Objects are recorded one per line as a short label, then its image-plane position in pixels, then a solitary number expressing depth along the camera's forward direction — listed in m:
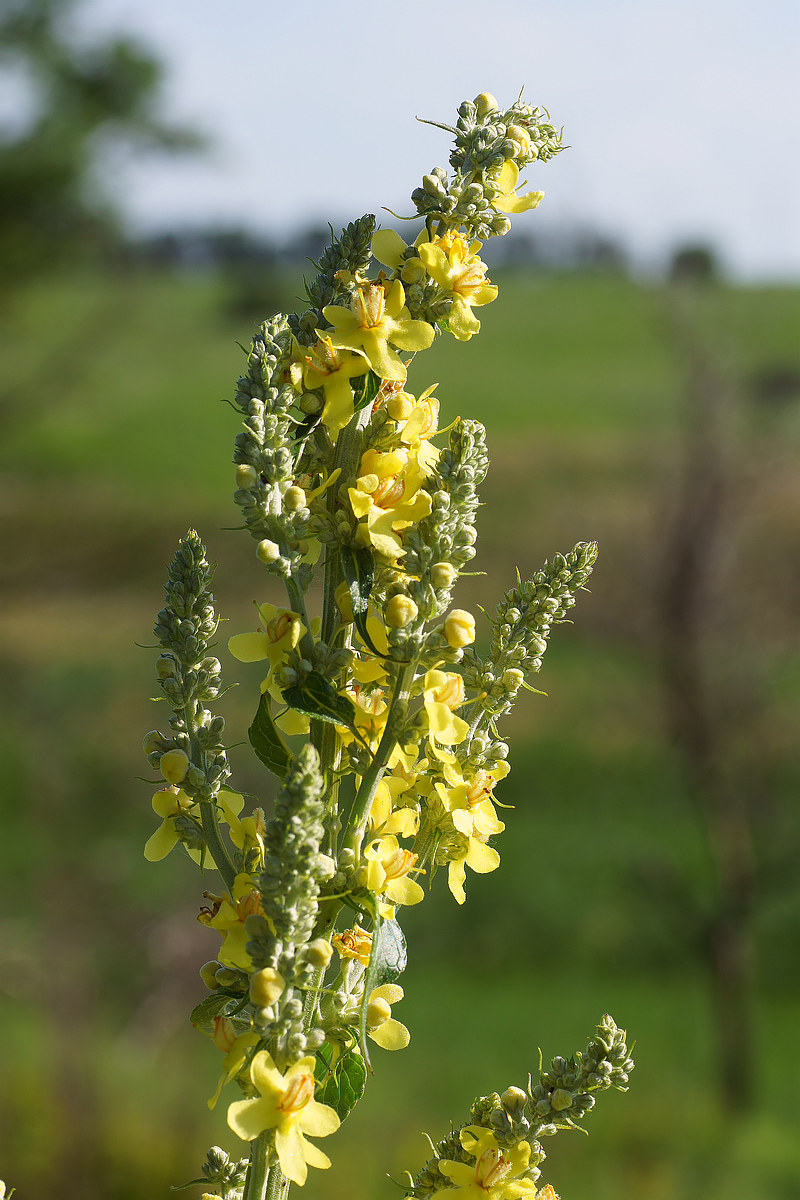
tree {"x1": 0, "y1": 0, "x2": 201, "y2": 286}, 7.05
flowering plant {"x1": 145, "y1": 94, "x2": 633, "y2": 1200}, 0.51
